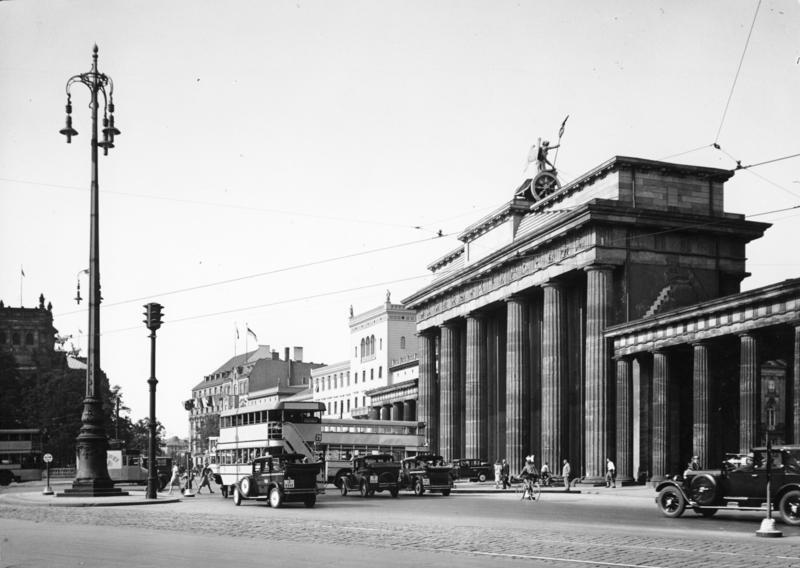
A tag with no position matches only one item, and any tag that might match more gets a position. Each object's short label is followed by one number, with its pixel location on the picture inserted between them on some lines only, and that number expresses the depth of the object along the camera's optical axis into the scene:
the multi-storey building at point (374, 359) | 112.50
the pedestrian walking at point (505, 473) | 53.98
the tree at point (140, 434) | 122.86
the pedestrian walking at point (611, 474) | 51.03
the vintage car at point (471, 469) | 69.25
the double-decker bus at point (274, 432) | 44.59
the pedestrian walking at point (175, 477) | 51.89
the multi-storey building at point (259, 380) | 152.62
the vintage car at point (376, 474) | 44.44
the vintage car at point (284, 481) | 35.00
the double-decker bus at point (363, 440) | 60.00
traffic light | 36.47
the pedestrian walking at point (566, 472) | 50.50
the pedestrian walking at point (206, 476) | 53.72
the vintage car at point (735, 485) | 26.58
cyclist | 42.25
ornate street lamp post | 35.66
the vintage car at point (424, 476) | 46.38
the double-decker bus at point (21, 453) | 79.19
